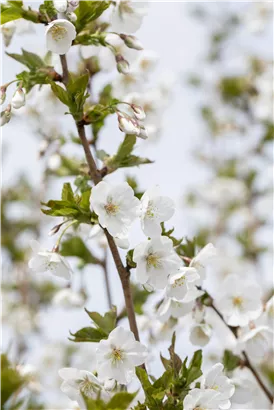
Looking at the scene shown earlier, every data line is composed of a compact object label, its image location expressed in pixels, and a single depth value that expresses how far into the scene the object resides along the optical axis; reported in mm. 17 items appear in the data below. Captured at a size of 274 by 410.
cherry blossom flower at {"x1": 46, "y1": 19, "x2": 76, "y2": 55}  1506
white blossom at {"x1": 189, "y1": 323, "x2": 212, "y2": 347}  1563
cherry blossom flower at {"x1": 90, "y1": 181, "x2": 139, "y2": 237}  1485
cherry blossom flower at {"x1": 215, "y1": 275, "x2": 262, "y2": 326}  1603
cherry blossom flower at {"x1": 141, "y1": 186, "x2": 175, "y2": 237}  1480
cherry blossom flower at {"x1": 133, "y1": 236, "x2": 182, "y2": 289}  1485
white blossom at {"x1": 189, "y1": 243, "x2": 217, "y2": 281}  1540
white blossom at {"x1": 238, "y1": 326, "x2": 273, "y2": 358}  1592
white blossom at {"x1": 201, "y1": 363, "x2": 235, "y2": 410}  1475
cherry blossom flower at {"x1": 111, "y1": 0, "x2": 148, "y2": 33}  1584
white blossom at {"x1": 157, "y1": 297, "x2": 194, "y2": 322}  1548
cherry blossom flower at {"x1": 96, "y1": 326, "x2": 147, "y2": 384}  1472
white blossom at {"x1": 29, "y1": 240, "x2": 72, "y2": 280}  1520
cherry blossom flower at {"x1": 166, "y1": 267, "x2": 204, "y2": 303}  1497
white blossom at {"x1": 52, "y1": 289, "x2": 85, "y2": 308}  1900
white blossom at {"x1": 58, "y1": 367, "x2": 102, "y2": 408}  1471
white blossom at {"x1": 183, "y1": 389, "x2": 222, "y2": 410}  1444
